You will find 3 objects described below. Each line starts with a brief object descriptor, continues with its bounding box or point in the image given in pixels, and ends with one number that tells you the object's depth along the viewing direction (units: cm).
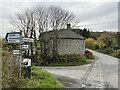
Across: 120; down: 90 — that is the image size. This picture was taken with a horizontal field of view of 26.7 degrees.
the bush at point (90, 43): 7850
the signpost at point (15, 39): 948
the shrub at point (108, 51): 5823
